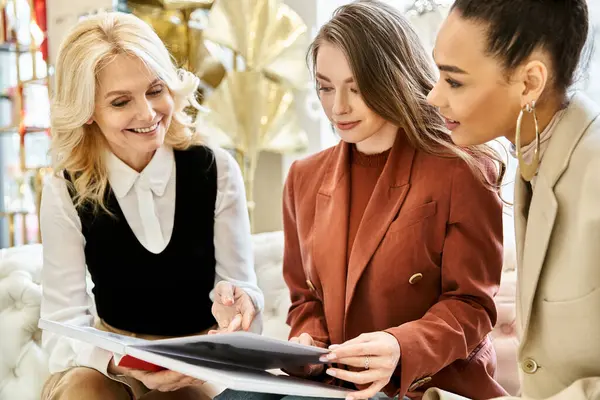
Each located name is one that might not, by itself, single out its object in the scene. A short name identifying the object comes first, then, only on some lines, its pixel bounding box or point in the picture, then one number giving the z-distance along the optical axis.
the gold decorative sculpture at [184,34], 3.14
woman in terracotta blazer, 1.45
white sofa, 1.97
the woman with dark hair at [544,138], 1.11
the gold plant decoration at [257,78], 2.89
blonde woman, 1.63
